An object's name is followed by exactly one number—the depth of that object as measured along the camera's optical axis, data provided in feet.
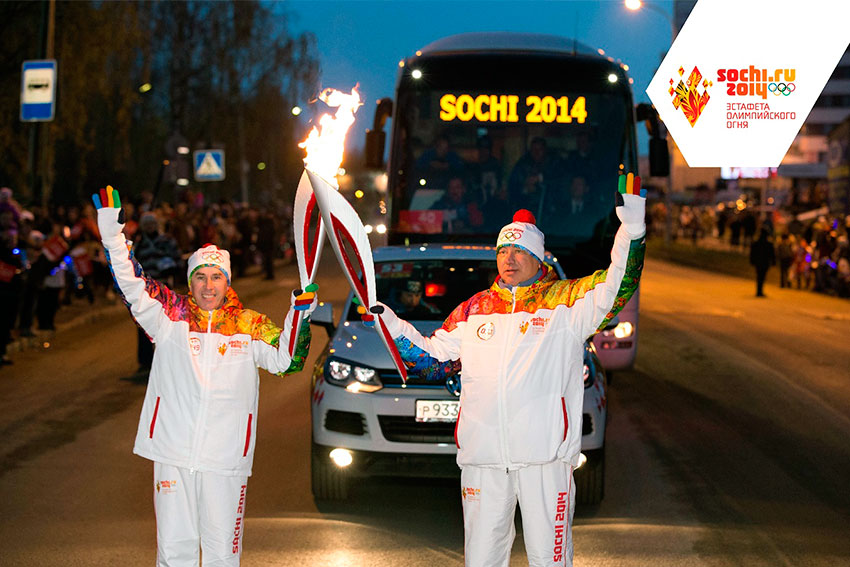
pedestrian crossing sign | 112.68
